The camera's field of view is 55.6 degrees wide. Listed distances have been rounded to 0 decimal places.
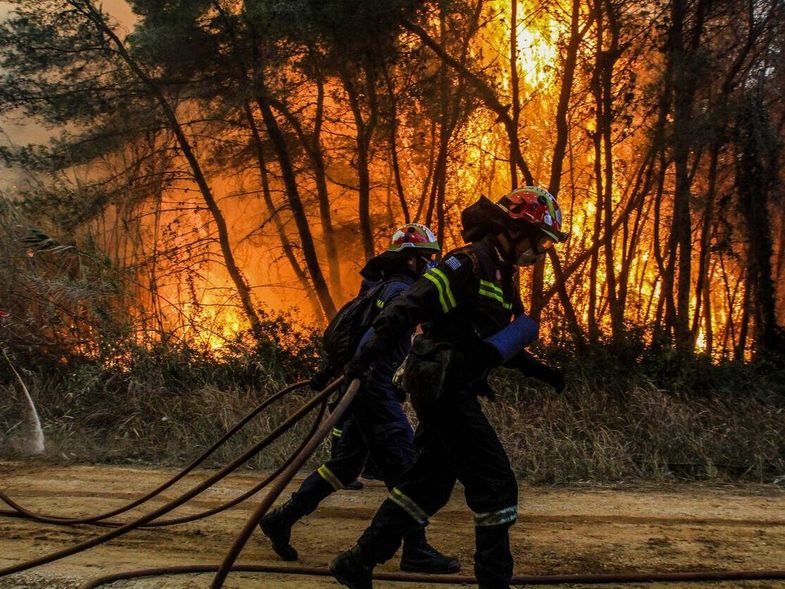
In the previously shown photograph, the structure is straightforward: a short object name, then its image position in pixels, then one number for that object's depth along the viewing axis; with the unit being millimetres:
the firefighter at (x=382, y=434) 4602
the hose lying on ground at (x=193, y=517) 4608
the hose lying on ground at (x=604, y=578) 4090
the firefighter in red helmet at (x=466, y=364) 3514
